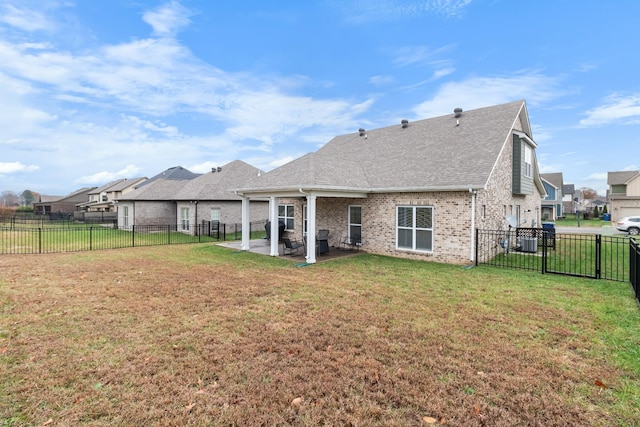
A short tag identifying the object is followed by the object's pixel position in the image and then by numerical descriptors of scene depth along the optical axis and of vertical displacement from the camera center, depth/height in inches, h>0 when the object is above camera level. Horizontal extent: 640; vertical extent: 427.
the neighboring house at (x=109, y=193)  1930.4 +141.5
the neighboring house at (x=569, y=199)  2377.0 +89.4
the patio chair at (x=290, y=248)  499.5 -59.0
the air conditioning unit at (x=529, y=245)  523.2 -58.2
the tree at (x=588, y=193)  3561.3 +194.7
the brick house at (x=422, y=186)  448.8 +38.5
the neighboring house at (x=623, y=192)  1300.4 +92.0
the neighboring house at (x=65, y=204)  2386.8 +73.4
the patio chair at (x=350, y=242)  551.5 -55.1
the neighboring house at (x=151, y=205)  987.9 +26.5
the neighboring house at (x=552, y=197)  1638.8 +77.3
